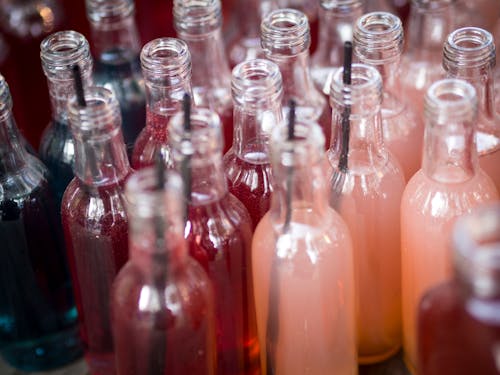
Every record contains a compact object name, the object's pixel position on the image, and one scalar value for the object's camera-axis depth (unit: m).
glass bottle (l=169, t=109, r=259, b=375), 0.74
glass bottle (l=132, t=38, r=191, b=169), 0.86
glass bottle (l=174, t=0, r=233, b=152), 1.00
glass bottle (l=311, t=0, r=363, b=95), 1.07
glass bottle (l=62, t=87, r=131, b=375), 0.78
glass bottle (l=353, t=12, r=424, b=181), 0.89
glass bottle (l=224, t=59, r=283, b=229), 0.81
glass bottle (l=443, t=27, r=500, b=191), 0.84
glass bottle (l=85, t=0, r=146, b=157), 1.07
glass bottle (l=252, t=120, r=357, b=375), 0.73
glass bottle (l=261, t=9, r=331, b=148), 0.91
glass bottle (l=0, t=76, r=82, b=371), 0.90
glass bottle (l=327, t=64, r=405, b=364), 0.80
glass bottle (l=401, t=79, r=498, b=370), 0.74
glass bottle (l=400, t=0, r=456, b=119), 1.06
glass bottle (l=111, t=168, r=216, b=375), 0.67
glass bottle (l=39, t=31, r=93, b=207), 0.91
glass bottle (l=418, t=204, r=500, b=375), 0.59
